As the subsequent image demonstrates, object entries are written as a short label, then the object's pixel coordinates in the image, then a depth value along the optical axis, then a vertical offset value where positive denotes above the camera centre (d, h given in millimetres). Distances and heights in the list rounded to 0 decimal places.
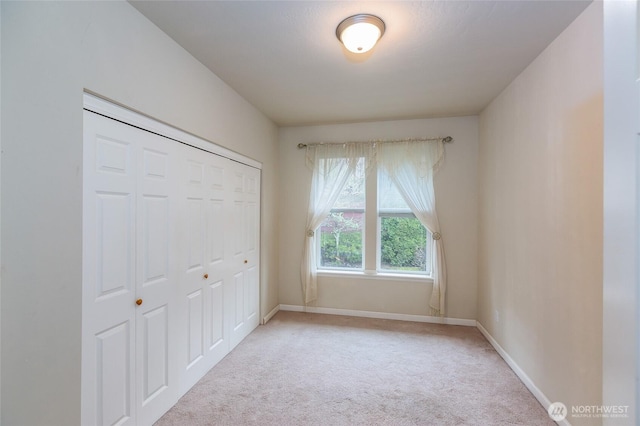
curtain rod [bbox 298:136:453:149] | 3500 +949
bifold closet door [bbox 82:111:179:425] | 1444 -374
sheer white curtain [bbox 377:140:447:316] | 3498 +389
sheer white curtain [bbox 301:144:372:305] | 3750 +405
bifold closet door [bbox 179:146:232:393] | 2160 -439
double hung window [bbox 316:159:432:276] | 3709 -243
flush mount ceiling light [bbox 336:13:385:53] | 1693 +1143
